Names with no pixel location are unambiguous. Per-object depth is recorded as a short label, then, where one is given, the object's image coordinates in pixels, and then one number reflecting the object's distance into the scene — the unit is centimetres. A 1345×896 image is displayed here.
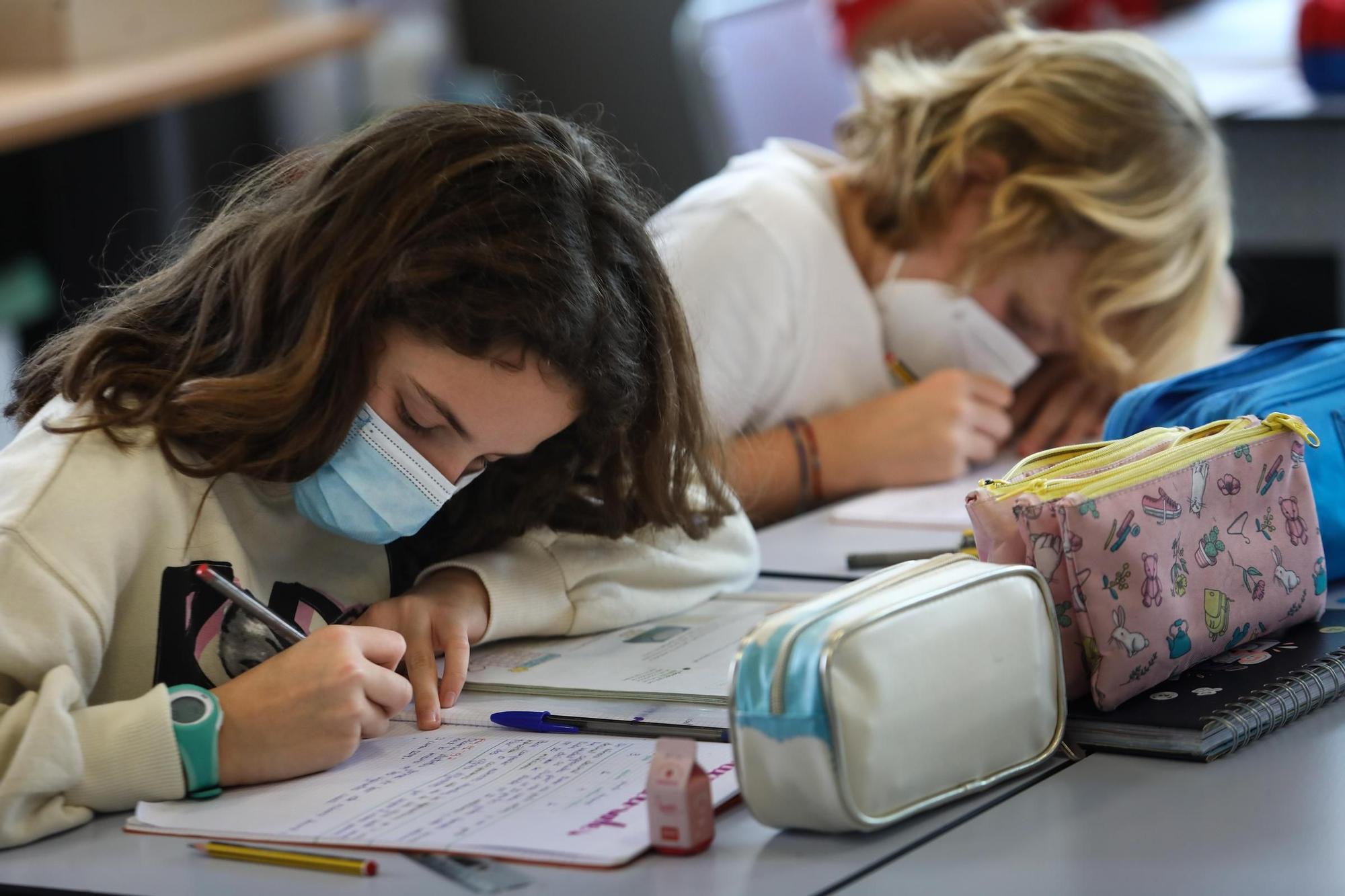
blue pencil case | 252
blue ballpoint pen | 234
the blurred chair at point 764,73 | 440
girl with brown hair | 232
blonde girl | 298
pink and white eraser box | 219
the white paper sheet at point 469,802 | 222
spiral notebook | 229
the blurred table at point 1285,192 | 424
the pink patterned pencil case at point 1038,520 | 230
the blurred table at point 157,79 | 501
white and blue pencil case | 218
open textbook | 243
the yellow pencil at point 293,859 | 220
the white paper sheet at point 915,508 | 282
